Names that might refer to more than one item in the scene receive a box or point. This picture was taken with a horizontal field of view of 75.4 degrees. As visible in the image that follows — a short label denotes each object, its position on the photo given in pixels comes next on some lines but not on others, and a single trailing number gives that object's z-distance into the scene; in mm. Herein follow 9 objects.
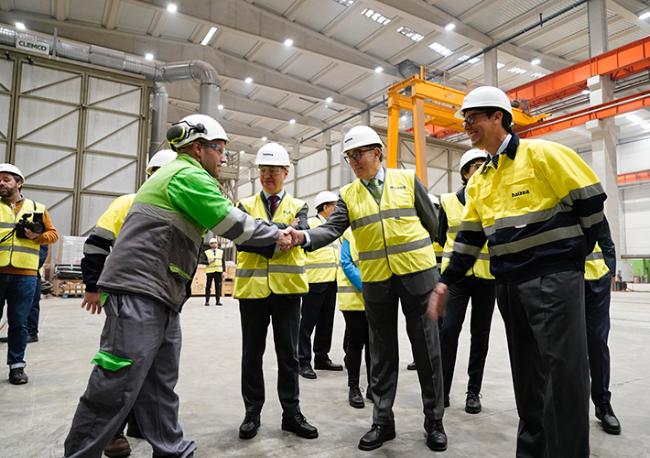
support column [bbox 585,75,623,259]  15602
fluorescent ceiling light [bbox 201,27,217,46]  17966
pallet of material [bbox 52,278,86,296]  13708
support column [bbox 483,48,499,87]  17891
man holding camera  4008
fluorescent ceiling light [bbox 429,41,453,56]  18809
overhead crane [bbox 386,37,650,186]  14602
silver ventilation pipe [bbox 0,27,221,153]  15617
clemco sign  14617
